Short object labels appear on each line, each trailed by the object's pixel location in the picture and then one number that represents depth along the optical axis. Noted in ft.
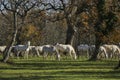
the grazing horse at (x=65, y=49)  184.60
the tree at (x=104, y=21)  149.57
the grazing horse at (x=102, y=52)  194.86
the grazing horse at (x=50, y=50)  178.81
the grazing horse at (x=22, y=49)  204.85
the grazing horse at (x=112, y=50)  200.85
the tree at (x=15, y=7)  145.07
